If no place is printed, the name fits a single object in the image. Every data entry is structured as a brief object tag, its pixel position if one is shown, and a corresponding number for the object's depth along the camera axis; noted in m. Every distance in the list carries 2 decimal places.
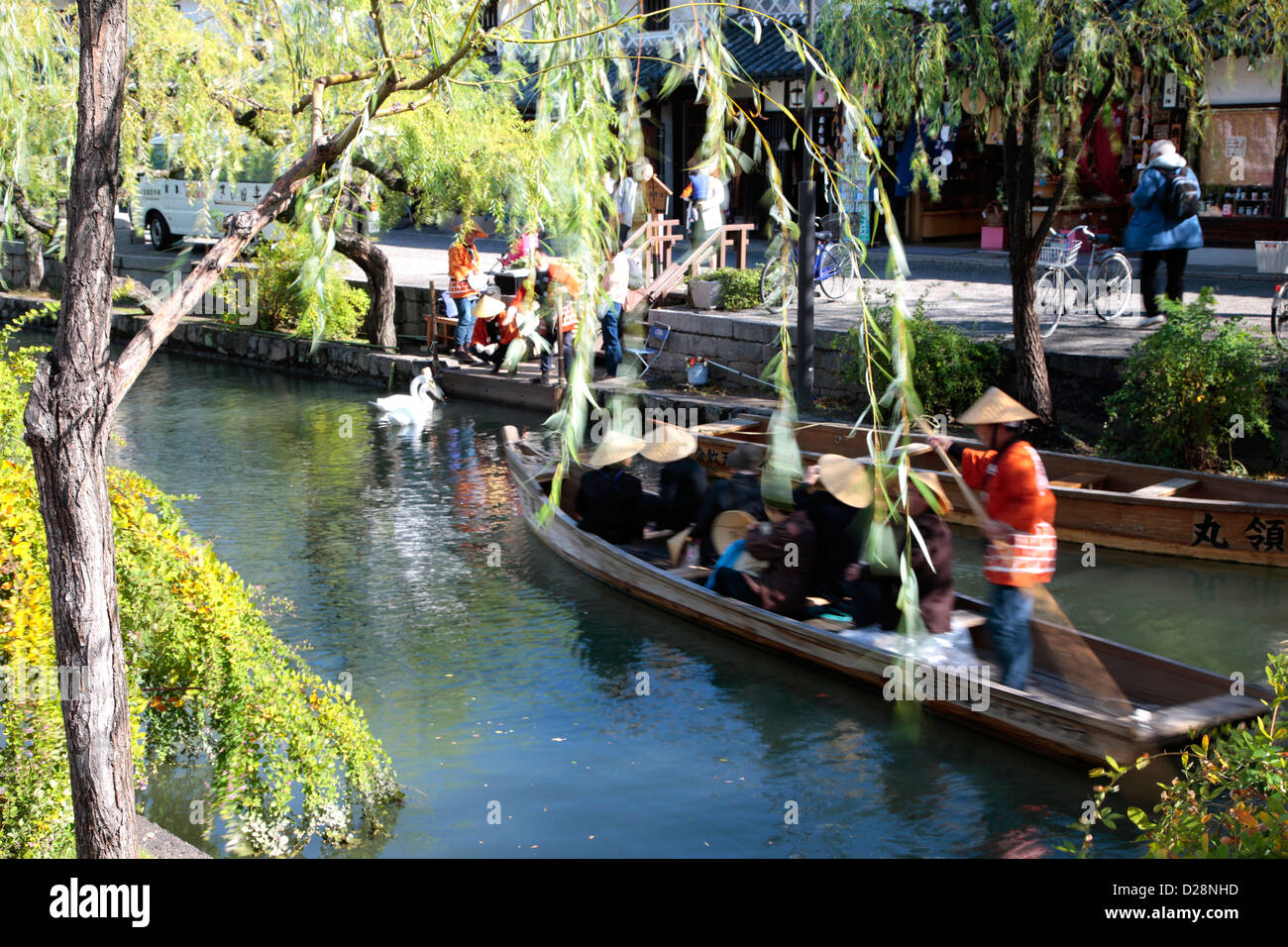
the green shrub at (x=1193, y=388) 9.31
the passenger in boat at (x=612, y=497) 8.67
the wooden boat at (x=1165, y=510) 8.43
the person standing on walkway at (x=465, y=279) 14.74
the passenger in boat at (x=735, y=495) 7.97
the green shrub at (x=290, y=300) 16.34
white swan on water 13.48
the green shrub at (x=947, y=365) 11.07
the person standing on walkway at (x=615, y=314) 12.84
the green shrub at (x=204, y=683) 4.34
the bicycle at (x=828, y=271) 14.10
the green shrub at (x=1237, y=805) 3.03
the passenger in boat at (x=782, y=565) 6.99
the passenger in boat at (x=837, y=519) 6.91
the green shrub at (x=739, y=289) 14.38
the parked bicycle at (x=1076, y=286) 12.48
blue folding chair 14.30
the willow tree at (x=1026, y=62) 9.62
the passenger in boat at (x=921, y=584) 6.41
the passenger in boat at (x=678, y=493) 8.39
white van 18.94
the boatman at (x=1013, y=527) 5.98
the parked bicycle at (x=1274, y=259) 11.50
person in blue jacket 11.57
